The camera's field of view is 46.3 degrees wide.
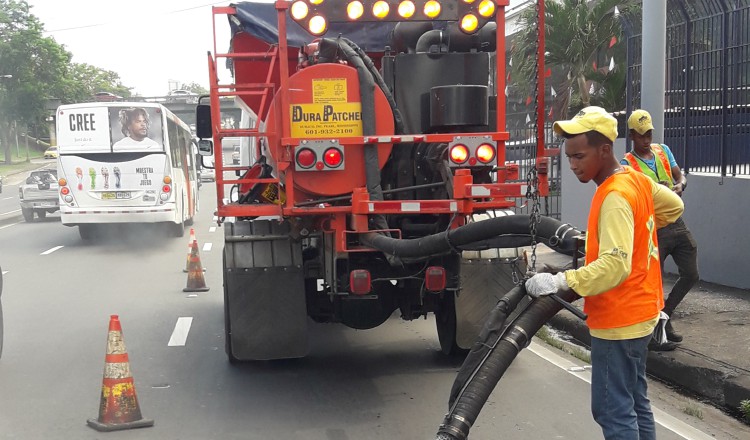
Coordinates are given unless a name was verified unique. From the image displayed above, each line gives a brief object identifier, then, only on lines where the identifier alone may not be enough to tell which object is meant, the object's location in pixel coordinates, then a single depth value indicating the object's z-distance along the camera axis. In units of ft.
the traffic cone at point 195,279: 41.24
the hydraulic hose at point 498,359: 13.78
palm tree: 68.03
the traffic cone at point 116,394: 19.80
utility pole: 29.43
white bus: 62.69
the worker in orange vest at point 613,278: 12.85
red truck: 20.47
